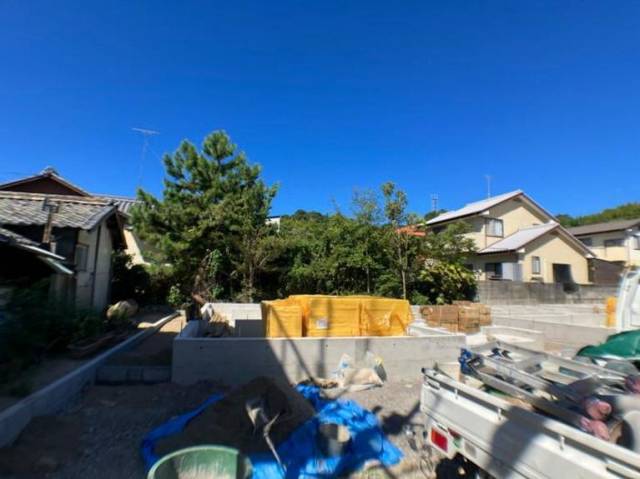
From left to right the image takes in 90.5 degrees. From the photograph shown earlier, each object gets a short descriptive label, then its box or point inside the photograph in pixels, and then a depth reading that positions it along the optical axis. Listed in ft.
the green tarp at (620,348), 9.16
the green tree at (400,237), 34.73
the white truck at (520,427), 4.67
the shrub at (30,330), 12.78
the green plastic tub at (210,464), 7.52
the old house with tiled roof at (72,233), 23.30
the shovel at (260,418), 9.36
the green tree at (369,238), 34.30
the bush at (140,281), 38.60
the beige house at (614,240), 64.85
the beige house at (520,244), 51.75
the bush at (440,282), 36.70
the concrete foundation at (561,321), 23.32
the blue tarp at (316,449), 8.77
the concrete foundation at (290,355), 15.24
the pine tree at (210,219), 33.09
